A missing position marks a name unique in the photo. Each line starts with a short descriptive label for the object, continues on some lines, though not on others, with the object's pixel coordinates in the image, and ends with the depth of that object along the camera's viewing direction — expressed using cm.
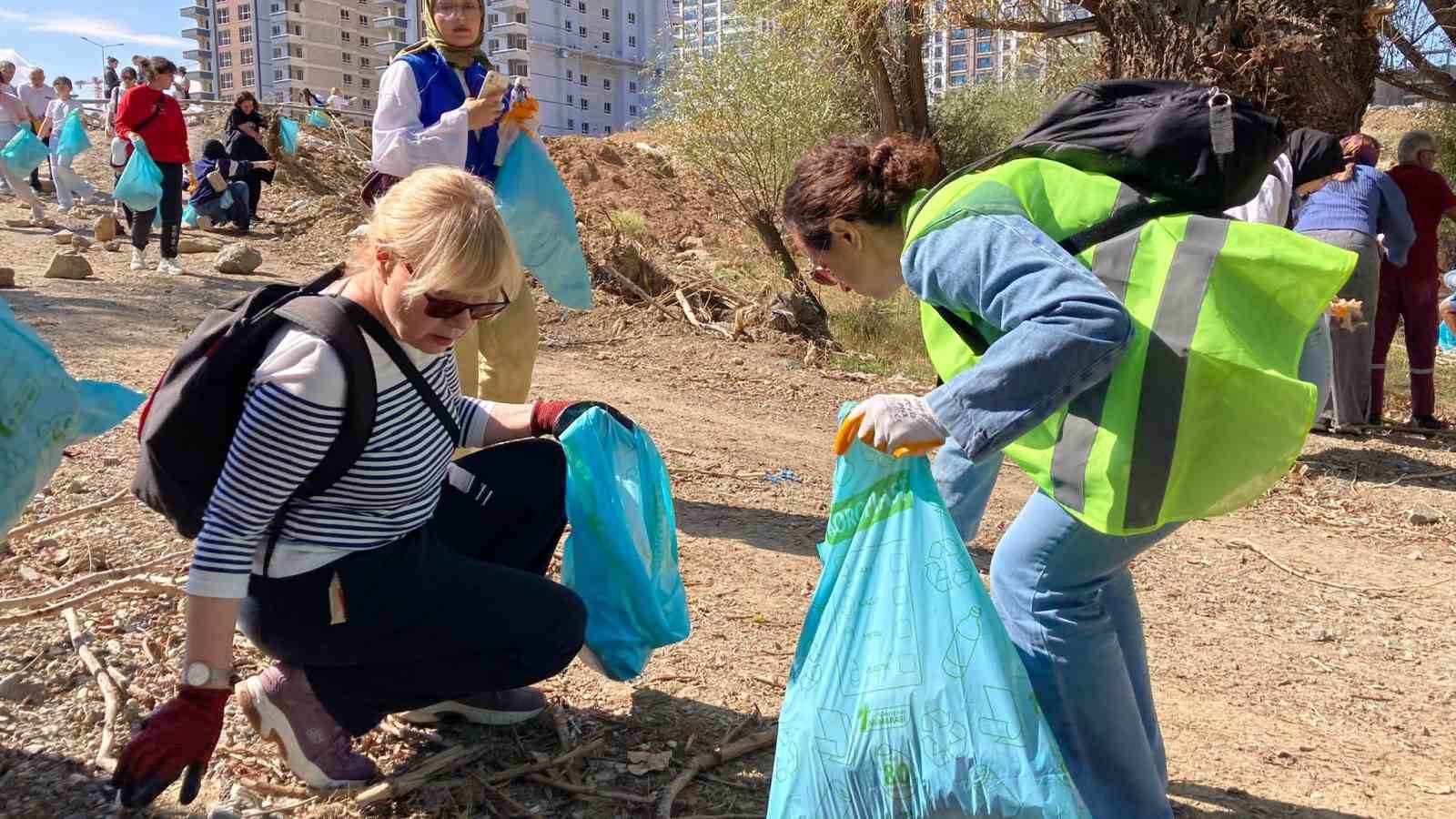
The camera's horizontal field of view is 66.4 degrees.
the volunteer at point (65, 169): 1255
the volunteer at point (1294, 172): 473
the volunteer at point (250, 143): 1171
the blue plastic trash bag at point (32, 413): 192
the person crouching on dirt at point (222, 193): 1145
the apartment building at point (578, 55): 7738
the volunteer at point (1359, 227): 622
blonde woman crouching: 183
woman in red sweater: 884
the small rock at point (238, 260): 945
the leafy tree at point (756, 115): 1155
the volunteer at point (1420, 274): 668
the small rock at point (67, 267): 862
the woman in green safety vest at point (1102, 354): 166
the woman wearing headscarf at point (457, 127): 341
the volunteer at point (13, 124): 1161
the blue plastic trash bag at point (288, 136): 1333
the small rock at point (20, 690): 249
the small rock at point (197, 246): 1026
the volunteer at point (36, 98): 1320
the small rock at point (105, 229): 1069
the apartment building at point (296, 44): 8188
